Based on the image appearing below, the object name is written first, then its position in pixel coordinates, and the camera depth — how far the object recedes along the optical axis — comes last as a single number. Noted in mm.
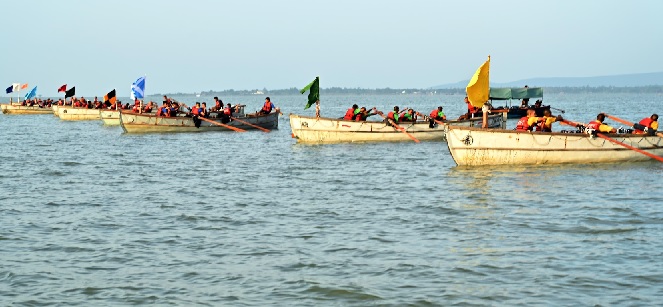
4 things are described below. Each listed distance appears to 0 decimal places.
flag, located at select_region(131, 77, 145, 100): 52816
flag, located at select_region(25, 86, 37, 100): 91856
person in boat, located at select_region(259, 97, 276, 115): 51656
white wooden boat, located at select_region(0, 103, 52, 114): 89562
